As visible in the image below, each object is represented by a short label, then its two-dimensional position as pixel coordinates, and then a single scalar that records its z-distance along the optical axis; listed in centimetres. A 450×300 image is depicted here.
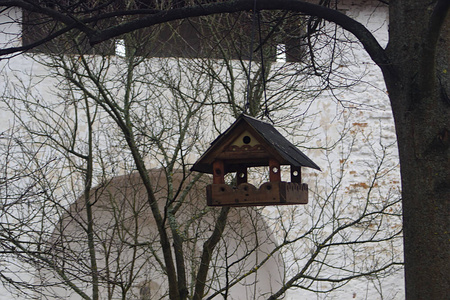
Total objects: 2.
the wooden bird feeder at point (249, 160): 779
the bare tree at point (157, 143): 1533
